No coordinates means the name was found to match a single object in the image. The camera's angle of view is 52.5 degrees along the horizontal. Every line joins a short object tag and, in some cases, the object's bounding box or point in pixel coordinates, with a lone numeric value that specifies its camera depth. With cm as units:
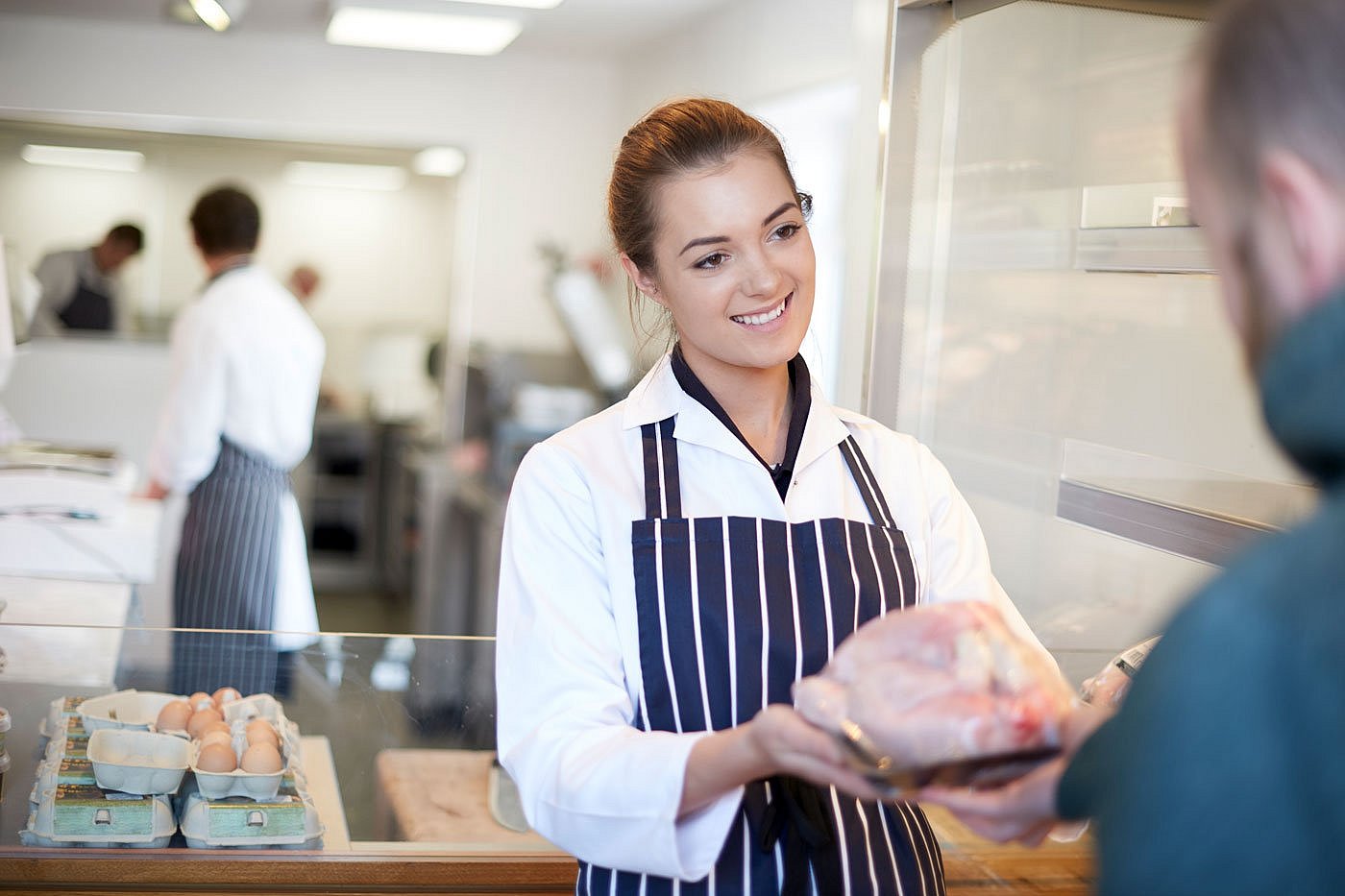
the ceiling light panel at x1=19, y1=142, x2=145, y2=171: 497
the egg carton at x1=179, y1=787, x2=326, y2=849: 144
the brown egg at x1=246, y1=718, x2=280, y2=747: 153
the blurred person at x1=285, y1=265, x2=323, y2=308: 551
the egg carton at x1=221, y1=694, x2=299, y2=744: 159
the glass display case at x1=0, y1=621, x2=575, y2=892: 143
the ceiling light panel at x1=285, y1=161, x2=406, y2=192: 545
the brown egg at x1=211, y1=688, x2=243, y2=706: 162
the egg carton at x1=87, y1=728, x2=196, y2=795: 145
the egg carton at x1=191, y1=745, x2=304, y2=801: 146
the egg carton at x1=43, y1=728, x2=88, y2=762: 150
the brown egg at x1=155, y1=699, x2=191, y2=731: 156
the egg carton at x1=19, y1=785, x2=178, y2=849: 142
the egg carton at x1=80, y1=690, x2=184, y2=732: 154
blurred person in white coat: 327
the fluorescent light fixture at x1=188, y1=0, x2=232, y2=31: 301
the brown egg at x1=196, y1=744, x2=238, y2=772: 146
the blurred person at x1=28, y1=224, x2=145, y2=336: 496
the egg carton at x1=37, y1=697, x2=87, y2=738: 156
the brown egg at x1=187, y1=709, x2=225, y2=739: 154
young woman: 104
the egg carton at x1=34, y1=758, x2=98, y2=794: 146
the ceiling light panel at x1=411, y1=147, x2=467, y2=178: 529
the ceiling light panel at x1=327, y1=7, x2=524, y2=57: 425
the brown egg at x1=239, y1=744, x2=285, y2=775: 148
